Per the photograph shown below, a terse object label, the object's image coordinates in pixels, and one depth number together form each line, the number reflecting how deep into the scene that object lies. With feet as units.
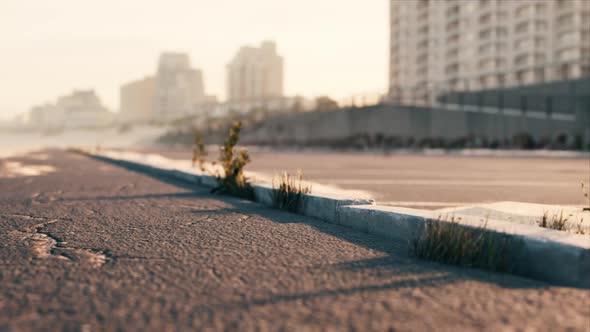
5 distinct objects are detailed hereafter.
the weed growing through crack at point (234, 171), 25.53
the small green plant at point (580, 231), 13.38
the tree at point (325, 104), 153.69
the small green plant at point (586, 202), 22.88
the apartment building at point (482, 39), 211.20
